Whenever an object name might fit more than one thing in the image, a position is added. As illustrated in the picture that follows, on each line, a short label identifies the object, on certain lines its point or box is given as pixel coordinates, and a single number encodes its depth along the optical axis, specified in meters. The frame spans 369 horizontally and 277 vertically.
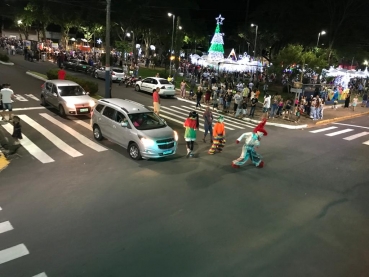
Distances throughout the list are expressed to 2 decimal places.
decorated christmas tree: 40.47
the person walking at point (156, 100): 17.03
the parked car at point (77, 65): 34.30
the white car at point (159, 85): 25.09
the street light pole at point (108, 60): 18.55
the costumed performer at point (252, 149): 10.91
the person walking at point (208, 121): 14.20
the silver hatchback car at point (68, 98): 15.98
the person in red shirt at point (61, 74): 20.48
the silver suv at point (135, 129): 11.05
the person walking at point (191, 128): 11.73
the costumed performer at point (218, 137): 12.30
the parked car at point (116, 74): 29.33
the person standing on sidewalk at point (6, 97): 14.59
